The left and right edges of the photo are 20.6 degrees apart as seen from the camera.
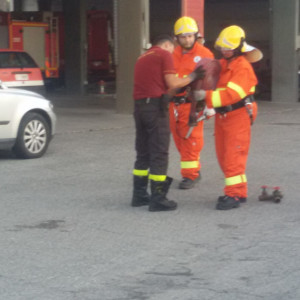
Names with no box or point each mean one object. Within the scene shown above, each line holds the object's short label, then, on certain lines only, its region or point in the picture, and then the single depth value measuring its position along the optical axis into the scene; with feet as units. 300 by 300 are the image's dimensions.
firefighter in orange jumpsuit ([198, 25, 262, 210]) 27.12
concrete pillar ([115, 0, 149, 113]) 63.62
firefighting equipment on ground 28.30
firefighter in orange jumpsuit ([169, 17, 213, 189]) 31.53
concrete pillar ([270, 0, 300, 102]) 75.41
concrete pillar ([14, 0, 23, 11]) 88.01
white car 38.60
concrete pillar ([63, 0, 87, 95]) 90.02
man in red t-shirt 26.53
